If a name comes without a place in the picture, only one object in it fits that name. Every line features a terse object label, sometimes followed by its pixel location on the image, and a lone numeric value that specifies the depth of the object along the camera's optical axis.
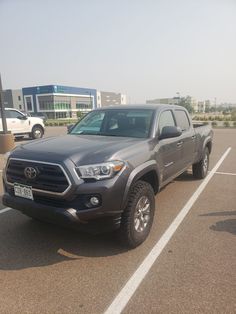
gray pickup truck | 3.10
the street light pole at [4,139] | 10.70
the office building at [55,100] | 82.69
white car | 14.52
